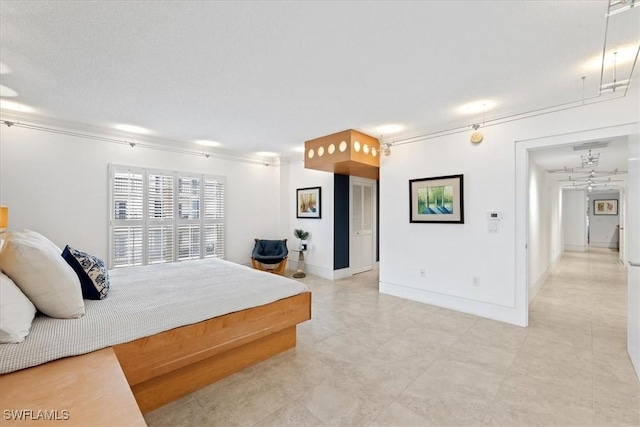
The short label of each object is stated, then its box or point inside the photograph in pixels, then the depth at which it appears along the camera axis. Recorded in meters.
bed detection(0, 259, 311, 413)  1.53
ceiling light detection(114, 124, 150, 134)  4.03
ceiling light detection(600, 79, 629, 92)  2.02
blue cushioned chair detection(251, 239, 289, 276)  5.36
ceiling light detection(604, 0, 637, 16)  1.30
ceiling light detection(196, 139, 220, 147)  4.88
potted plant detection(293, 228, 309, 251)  5.87
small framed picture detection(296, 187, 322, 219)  5.68
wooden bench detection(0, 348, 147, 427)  1.02
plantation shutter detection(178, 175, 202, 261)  4.87
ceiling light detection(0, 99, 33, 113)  3.20
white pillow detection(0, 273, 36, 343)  1.34
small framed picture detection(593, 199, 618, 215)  10.02
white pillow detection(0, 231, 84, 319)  1.57
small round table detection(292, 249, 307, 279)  5.62
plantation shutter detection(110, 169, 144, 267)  4.22
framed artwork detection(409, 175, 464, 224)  3.75
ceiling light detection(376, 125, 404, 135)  3.99
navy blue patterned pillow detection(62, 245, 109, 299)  2.03
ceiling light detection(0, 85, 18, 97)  2.83
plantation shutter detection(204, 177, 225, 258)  5.20
